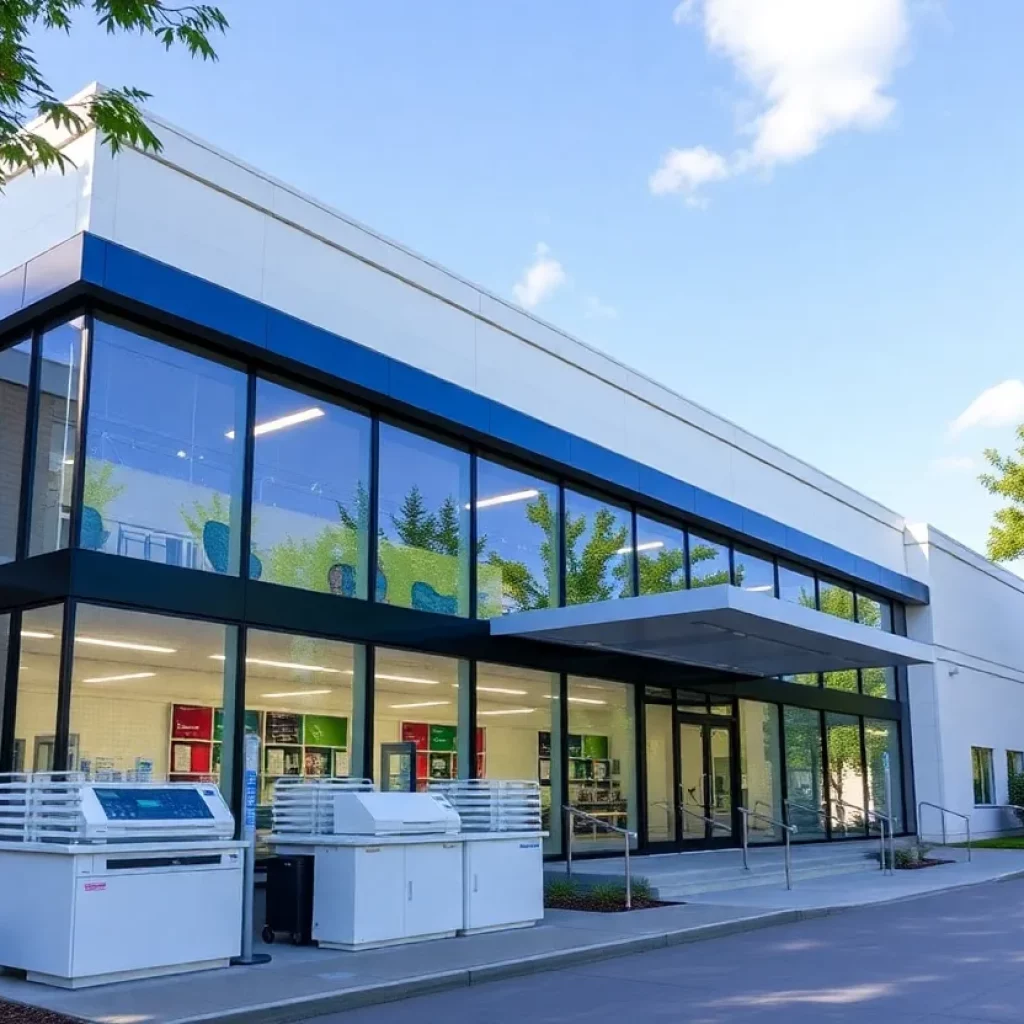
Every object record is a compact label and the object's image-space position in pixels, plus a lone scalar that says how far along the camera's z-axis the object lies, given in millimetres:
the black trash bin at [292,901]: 10984
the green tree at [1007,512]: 37375
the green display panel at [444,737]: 14864
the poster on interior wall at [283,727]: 12922
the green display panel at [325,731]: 13266
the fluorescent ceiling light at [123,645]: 11359
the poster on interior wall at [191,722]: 11945
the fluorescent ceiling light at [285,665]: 12422
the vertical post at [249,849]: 9977
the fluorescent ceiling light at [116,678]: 11344
